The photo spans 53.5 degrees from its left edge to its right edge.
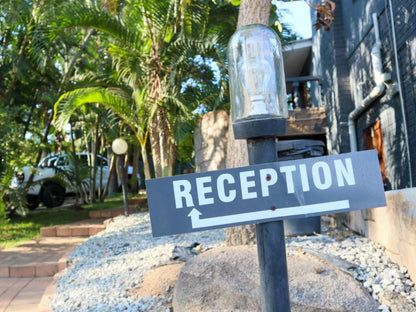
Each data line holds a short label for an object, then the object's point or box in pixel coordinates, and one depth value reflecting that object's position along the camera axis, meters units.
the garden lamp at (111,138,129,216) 9.80
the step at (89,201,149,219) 10.18
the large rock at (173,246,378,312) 2.70
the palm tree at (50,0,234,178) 8.09
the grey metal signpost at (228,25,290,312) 1.08
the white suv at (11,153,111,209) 11.51
